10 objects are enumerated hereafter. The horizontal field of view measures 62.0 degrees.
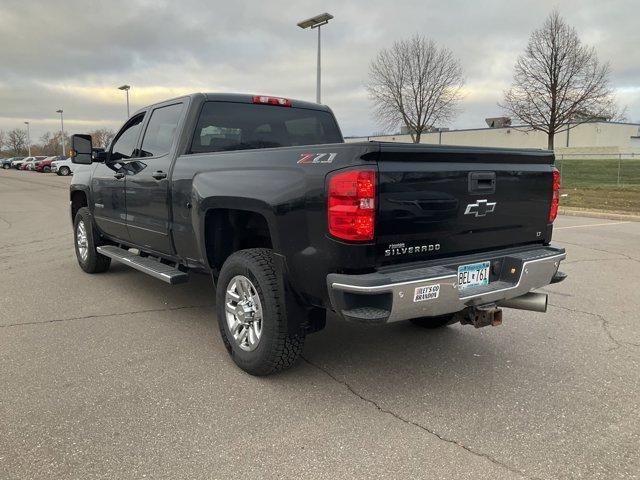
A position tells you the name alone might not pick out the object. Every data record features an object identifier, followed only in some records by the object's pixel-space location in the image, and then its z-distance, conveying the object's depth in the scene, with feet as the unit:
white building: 185.78
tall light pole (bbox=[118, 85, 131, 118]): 124.77
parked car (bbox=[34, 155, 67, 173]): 162.30
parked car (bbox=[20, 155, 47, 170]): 182.19
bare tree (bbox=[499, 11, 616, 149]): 76.07
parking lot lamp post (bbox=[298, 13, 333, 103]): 59.47
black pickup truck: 9.75
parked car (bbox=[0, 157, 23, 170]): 226.58
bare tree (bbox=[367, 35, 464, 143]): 93.50
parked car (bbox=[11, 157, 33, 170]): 196.65
